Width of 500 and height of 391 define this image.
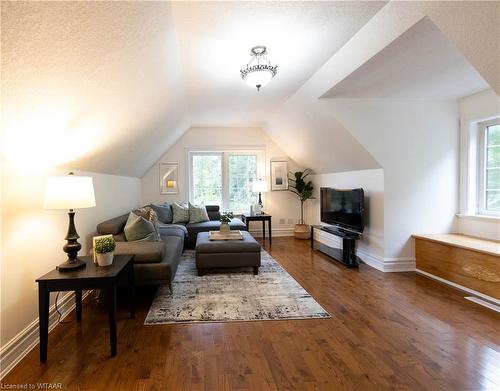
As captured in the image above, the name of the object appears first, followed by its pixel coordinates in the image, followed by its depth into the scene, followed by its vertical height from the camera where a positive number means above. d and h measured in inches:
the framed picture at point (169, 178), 247.3 +12.2
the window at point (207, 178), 255.1 +12.3
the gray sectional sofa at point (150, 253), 108.7 -26.7
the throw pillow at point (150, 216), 138.9 -14.0
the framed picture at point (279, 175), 259.0 +14.8
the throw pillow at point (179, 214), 218.2 -18.1
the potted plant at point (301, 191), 244.4 -0.5
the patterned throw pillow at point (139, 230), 130.3 -18.7
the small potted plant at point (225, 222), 165.9 -19.0
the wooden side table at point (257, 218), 233.0 -23.2
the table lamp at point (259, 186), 239.9 +4.2
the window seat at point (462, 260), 109.5 -32.2
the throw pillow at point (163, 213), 215.2 -16.9
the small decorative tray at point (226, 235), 155.5 -26.0
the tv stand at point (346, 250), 160.2 -36.4
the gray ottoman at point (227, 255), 144.9 -34.1
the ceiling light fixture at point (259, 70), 105.0 +46.9
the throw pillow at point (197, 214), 219.1 -18.5
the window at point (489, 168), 135.6 +10.5
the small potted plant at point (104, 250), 87.3 -18.7
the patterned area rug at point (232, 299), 101.3 -45.7
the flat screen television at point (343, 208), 161.2 -11.6
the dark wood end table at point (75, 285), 75.7 -26.2
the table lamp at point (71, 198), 79.7 -1.7
